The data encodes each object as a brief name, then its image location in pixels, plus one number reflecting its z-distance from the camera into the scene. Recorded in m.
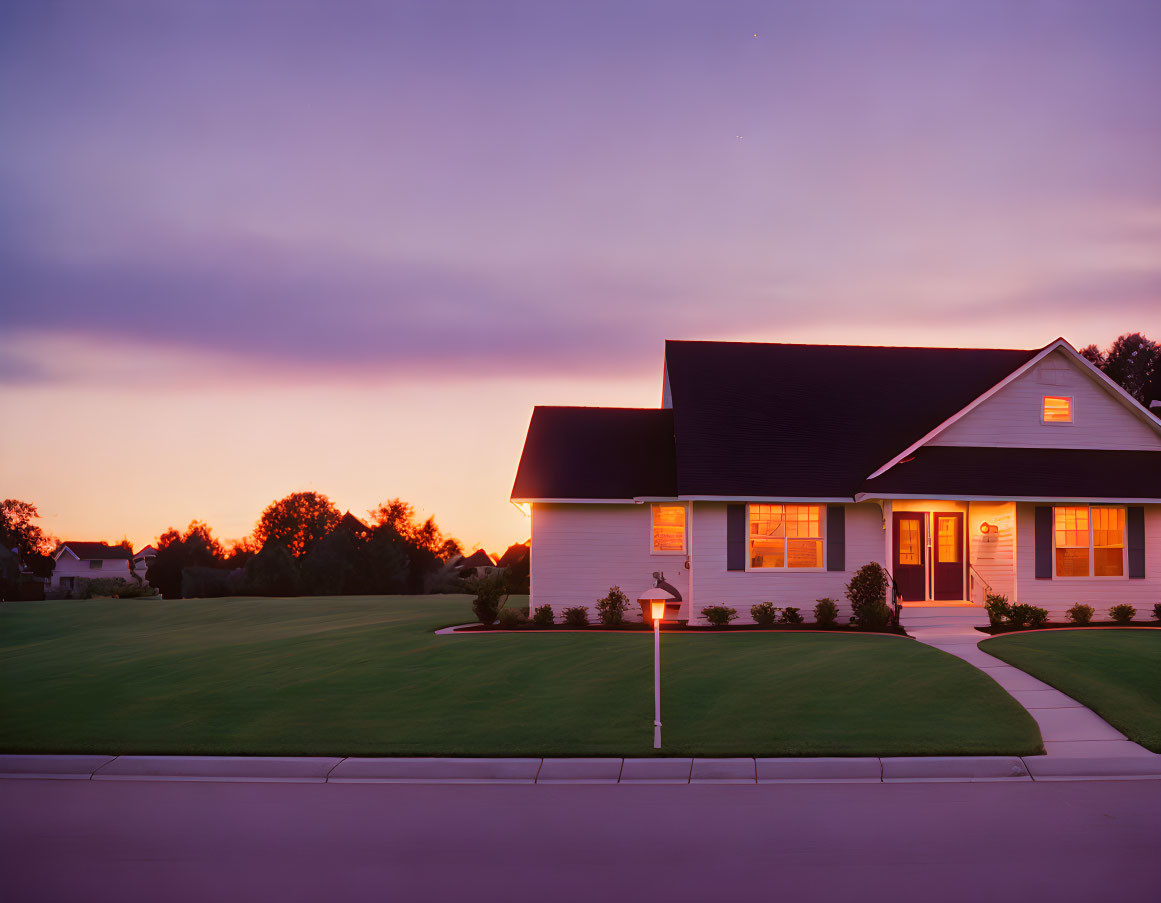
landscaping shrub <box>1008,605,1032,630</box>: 20.38
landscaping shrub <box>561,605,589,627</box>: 21.95
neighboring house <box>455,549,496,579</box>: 77.11
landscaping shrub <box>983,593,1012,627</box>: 20.39
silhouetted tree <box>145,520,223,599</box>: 77.31
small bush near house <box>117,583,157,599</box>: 43.94
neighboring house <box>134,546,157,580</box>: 119.62
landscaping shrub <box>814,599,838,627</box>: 21.08
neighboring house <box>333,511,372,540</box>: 73.04
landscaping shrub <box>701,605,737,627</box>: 21.34
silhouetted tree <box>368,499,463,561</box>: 85.56
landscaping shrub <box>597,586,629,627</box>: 21.60
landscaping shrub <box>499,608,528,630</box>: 21.75
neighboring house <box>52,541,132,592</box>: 113.25
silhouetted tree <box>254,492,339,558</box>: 100.75
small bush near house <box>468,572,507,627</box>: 21.47
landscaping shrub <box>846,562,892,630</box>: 20.58
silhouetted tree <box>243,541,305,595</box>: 62.34
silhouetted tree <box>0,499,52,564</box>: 114.62
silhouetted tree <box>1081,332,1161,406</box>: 47.25
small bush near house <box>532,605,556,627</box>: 21.97
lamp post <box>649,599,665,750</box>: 10.78
